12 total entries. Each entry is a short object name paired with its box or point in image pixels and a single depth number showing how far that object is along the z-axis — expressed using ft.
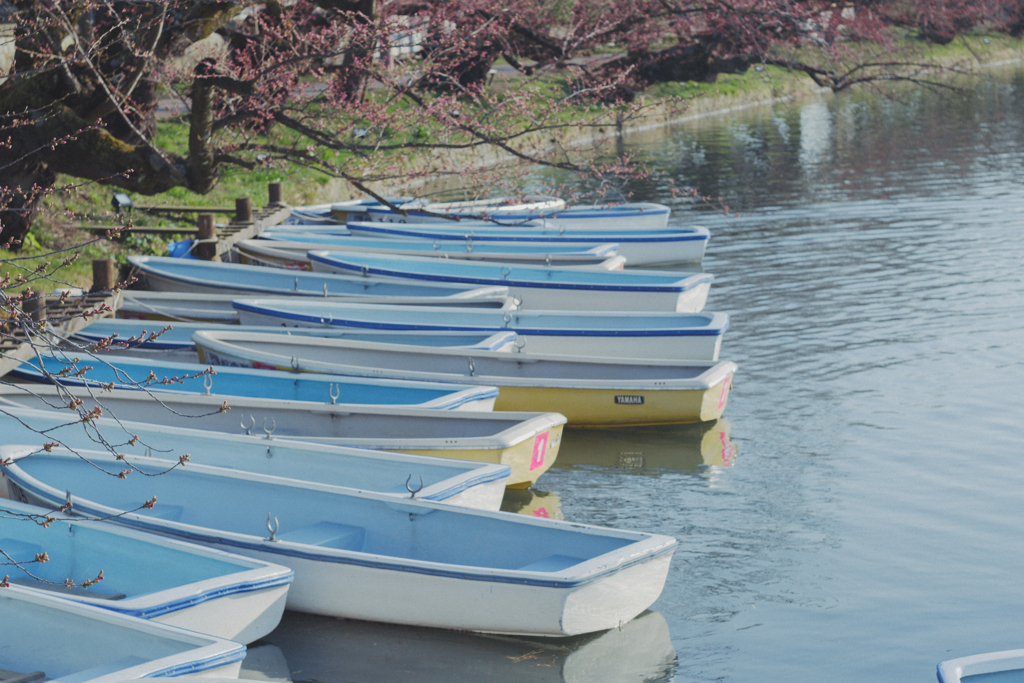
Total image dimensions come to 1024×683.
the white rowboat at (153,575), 34.88
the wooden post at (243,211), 104.27
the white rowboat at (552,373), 62.75
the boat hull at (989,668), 26.13
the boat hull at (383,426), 50.24
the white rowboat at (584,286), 82.07
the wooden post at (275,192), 115.96
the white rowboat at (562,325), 69.31
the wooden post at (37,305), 65.15
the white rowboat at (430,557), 38.27
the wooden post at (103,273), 77.66
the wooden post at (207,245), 92.84
